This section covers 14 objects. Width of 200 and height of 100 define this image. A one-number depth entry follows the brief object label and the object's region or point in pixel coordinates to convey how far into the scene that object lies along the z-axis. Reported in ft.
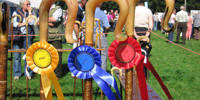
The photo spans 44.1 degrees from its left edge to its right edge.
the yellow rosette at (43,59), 4.13
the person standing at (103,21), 13.00
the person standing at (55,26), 12.27
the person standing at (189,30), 38.12
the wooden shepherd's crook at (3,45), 3.87
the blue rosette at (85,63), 4.05
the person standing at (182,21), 29.37
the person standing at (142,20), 13.12
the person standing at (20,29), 13.41
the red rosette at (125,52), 3.97
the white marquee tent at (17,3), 23.66
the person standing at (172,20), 31.64
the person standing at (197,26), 34.47
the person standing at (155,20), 56.08
